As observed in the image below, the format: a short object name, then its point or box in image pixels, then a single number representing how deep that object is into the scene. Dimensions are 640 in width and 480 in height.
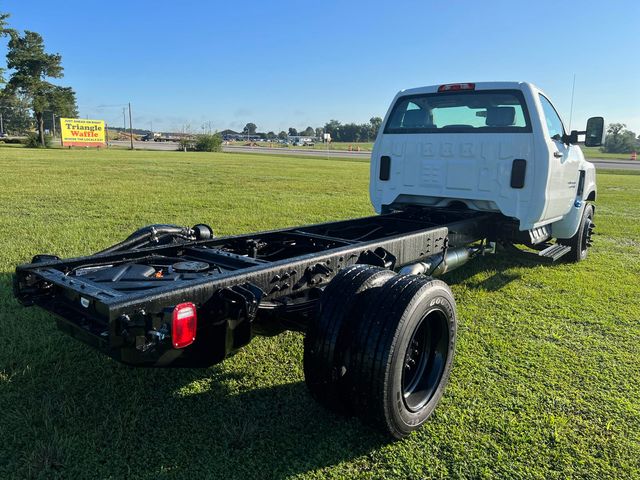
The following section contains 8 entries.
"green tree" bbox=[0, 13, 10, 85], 45.67
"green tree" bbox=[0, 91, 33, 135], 72.88
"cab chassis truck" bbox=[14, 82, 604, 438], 2.45
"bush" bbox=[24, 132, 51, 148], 49.53
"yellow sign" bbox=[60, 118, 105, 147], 54.38
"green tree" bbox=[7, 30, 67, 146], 53.72
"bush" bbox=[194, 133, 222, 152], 53.81
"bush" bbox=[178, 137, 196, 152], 53.69
